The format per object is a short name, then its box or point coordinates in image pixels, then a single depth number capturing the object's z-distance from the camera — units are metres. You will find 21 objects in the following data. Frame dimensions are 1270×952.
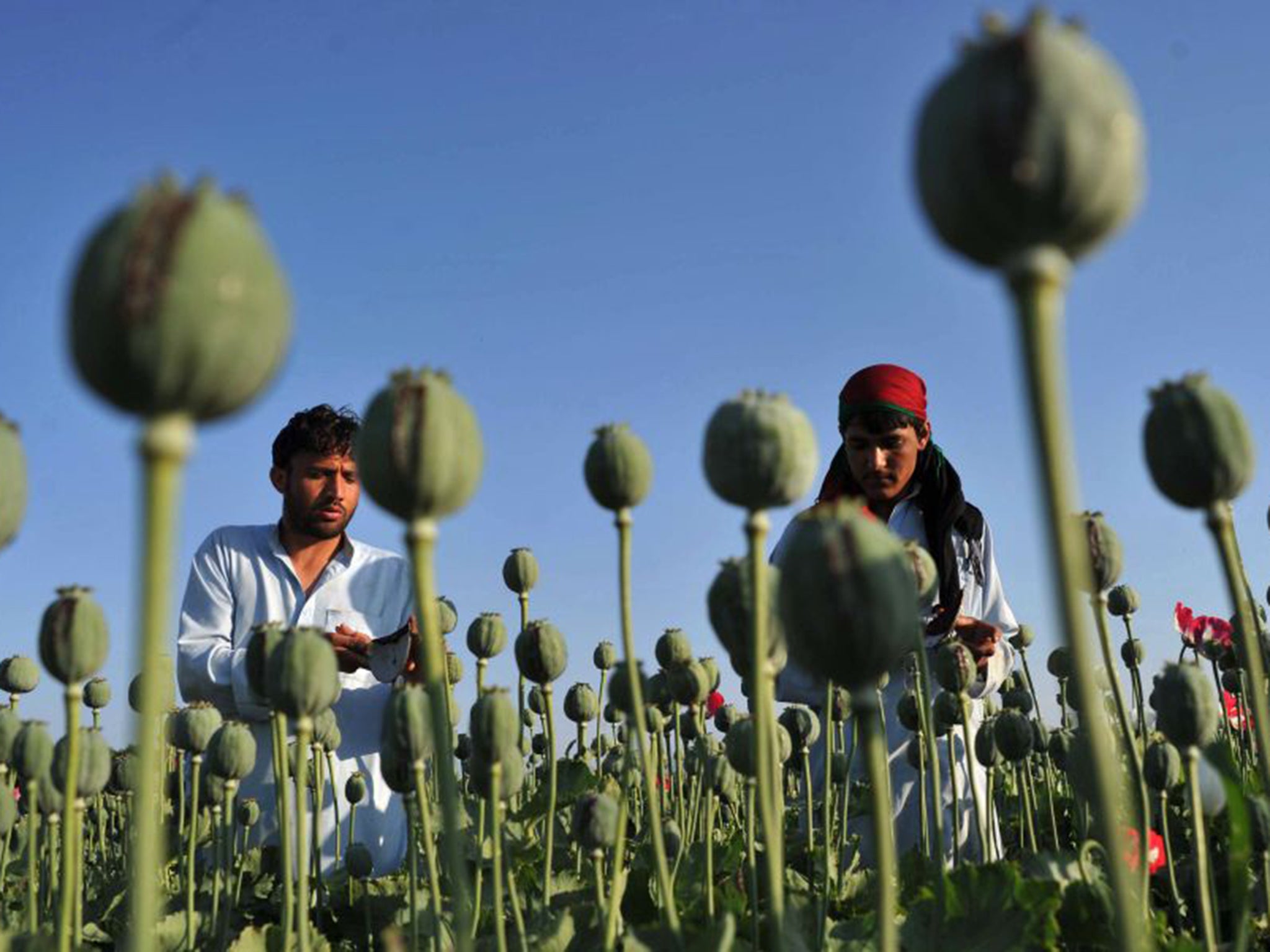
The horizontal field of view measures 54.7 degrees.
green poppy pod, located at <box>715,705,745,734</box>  5.38
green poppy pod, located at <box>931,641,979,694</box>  2.70
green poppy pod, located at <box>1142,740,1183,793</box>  2.64
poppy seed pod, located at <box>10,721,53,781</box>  2.25
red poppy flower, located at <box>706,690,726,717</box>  5.59
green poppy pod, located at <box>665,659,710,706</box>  2.77
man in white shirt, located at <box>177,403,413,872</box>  4.91
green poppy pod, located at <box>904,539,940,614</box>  2.14
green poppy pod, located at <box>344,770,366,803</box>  4.19
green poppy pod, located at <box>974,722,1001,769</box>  3.47
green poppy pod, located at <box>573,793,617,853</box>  2.22
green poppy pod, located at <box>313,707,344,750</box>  3.41
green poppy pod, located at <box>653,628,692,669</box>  3.29
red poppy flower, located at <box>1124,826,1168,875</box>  2.52
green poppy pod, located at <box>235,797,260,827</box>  3.90
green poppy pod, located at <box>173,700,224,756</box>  2.86
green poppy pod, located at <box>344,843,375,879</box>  3.41
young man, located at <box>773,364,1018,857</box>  4.27
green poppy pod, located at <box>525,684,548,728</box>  4.89
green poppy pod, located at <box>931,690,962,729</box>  3.10
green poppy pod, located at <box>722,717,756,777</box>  2.20
